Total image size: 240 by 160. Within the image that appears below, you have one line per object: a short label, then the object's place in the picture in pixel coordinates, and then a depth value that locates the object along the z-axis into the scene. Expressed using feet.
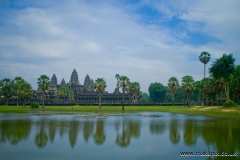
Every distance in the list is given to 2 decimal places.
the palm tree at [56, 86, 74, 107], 357.00
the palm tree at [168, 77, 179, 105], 328.08
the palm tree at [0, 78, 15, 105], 295.48
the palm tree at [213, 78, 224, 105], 217.81
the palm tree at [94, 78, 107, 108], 271.08
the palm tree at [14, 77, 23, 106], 287.46
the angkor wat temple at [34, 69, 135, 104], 411.95
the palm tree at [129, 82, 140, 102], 348.28
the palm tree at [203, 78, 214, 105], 244.63
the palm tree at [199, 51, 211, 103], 282.56
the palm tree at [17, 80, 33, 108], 252.21
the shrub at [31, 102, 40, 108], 255.13
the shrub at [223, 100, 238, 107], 174.50
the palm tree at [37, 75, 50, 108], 267.78
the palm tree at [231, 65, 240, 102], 195.05
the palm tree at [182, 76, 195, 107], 260.85
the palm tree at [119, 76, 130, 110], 302.12
